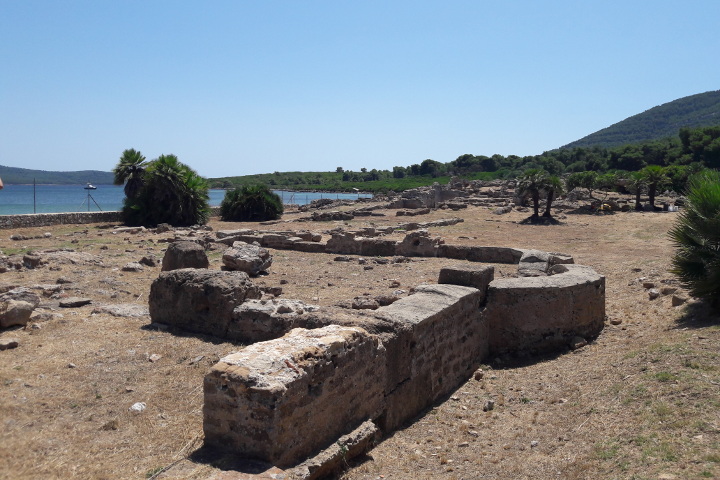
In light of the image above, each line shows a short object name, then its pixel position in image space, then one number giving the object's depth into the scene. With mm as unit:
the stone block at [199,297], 8383
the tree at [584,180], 40969
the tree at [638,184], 35875
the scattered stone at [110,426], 5324
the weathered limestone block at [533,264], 11783
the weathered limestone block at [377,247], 18031
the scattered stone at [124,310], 9406
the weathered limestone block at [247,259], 13914
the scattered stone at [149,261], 15039
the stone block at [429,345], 6270
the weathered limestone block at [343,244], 18312
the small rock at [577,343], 8719
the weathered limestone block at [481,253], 15742
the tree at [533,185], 31156
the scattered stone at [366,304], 8713
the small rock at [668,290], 10513
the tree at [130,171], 30067
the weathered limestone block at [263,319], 7781
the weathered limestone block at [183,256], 13133
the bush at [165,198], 27672
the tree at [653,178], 36031
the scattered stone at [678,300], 9672
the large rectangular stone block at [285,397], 4484
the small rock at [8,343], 7378
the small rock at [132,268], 14023
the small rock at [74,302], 9758
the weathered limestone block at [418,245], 17217
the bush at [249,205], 32000
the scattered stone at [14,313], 8172
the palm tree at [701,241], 8609
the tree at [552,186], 30892
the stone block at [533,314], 8586
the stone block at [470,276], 8578
